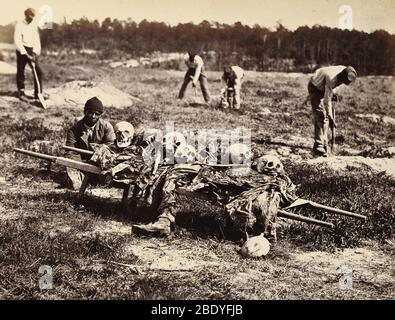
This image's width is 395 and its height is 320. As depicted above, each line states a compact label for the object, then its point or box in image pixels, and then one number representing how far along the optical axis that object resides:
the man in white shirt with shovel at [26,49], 10.06
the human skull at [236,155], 5.65
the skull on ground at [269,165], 5.31
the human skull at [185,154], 5.54
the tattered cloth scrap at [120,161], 5.52
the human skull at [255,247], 4.82
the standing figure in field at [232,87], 11.55
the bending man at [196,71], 12.29
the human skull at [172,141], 5.58
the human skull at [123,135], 5.93
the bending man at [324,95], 8.11
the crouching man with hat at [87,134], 6.60
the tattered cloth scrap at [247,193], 4.95
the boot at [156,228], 5.13
